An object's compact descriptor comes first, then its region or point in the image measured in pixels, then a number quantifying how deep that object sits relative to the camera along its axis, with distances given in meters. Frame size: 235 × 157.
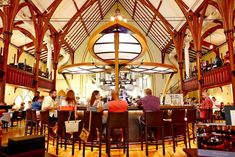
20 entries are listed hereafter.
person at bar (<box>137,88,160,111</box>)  4.34
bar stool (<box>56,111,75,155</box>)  4.17
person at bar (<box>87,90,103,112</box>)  4.21
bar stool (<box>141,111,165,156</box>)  4.04
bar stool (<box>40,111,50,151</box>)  4.43
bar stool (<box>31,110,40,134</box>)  4.98
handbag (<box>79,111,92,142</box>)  3.68
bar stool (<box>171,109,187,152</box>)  4.30
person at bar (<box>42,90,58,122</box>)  4.95
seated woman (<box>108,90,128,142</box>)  3.99
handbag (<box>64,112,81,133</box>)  3.89
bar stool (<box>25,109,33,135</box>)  5.09
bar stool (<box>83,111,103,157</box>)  3.86
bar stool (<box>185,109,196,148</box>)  4.56
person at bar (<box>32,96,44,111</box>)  6.03
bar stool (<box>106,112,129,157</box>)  3.72
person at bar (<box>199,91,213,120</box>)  5.70
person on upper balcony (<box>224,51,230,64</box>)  8.18
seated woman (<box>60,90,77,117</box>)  4.31
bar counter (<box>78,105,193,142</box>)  4.90
